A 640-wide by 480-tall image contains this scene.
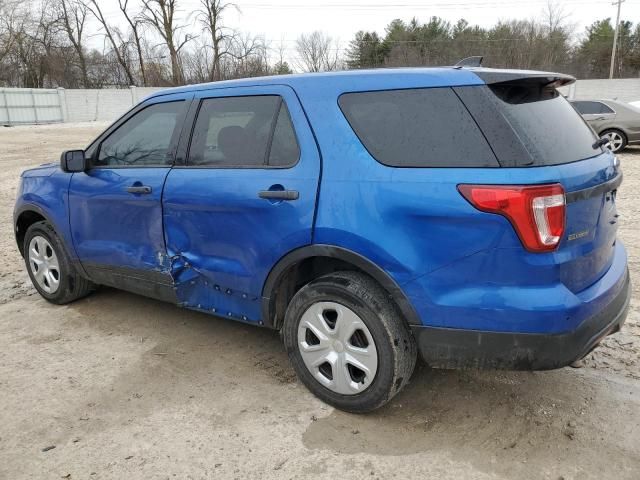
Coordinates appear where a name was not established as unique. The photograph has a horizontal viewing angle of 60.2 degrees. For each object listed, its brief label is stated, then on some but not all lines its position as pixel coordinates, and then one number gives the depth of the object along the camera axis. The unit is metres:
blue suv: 2.42
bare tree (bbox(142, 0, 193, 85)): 49.47
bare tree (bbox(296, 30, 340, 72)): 51.77
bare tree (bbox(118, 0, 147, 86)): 51.25
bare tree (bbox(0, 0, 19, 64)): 48.00
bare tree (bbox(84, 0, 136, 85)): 51.69
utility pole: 43.91
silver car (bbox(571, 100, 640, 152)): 13.54
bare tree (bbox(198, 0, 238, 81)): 48.62
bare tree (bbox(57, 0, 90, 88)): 52.00
